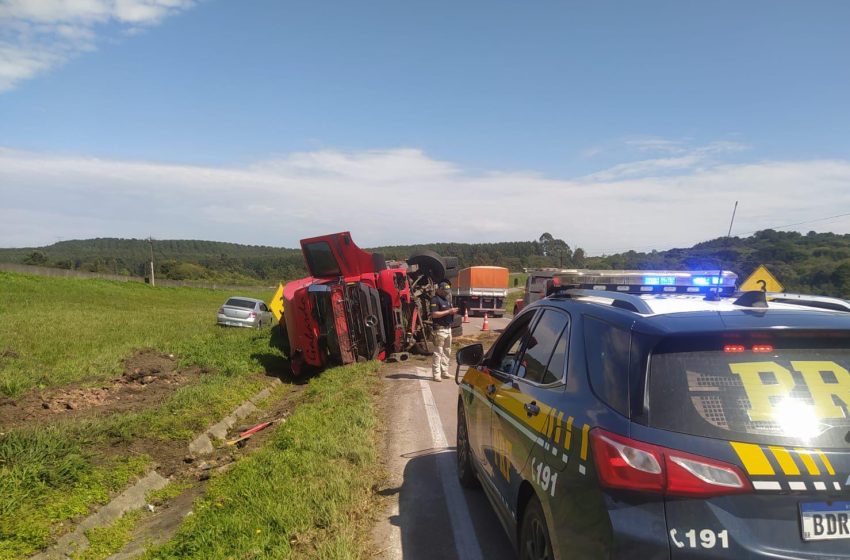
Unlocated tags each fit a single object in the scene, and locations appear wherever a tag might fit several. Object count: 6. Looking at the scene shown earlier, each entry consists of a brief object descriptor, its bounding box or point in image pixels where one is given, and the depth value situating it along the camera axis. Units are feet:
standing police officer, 37.11
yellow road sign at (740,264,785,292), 34.99
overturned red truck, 39.93
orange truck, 110.93
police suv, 7.22
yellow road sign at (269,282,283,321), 64.23
